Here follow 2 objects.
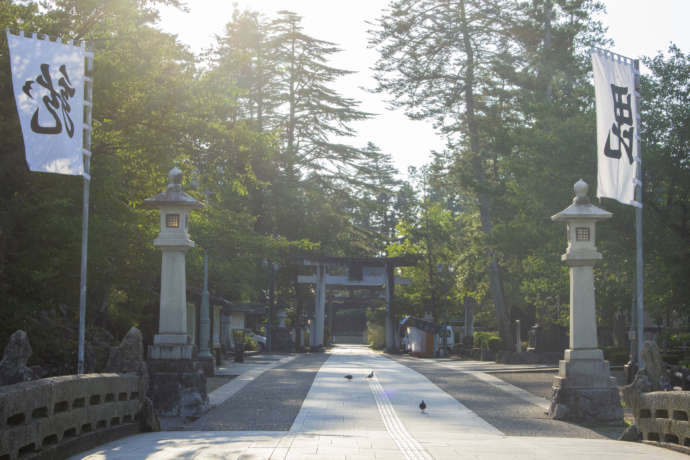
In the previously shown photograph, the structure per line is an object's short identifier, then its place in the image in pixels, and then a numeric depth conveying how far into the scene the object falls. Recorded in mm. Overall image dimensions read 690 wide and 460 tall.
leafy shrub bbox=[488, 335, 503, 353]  37528
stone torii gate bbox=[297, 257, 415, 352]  47188
